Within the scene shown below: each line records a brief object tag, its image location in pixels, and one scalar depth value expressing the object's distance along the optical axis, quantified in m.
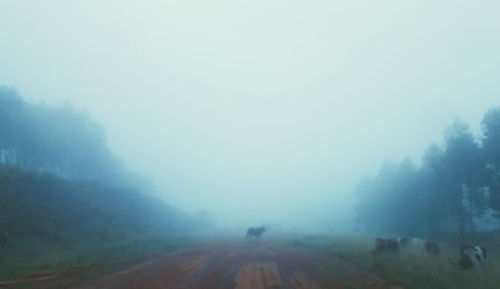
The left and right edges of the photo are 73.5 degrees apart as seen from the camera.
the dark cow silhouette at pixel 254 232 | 50.36
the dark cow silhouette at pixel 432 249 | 29.77
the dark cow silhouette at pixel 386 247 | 28.37
